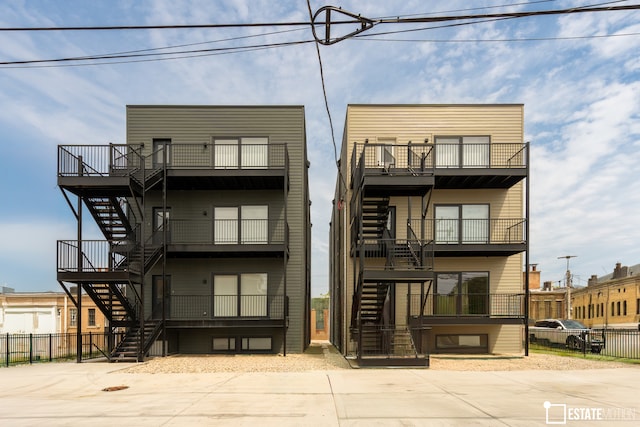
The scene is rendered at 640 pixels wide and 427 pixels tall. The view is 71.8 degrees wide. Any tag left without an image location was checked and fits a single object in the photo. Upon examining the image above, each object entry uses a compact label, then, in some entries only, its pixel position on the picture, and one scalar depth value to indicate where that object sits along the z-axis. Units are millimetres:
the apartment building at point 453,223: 18234
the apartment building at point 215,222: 18297
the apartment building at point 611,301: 47562
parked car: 21047
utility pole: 46394
